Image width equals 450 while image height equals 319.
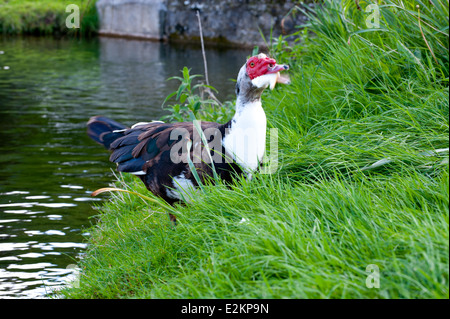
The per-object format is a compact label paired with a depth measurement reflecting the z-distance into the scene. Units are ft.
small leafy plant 16.96
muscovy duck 11.65
